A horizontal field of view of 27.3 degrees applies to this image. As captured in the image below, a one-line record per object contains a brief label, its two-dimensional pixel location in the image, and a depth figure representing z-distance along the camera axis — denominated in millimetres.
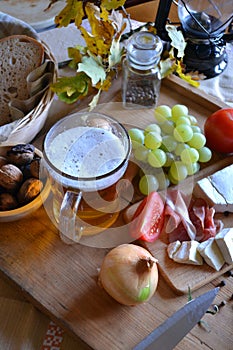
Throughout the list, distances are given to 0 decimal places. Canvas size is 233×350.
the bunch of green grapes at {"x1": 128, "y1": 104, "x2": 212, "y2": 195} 845
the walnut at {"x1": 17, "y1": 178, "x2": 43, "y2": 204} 769
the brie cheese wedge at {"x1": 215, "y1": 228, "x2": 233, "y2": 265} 742
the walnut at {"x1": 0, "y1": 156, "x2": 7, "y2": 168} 798
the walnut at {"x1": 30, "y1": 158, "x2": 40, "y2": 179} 788
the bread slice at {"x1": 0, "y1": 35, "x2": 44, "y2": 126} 926
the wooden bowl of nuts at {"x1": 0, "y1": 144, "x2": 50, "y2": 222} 768
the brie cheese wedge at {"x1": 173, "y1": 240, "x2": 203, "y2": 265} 750
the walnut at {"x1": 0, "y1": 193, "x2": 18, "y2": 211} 766
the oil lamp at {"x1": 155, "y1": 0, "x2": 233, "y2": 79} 1070
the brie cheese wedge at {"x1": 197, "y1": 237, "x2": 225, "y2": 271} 748
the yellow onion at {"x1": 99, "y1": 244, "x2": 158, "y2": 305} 673
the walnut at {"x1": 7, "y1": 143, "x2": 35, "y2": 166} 797
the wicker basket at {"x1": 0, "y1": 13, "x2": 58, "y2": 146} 818
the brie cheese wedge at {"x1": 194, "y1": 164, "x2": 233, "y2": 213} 807
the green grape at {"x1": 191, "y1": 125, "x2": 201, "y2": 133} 899
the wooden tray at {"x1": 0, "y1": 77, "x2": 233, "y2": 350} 689
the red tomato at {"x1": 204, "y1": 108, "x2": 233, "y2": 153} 879
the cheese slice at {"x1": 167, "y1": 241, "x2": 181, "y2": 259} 759
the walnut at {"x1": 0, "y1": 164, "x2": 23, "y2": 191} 769
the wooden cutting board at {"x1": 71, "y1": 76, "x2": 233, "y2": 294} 741
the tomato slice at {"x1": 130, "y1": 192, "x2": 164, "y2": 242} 772
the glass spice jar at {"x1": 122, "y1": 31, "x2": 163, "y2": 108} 897
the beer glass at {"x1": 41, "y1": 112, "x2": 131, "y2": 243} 731
